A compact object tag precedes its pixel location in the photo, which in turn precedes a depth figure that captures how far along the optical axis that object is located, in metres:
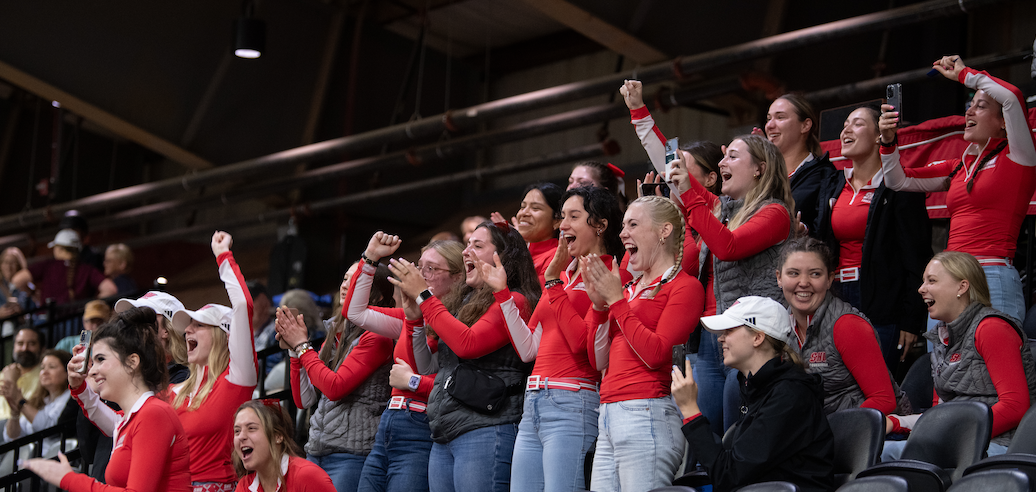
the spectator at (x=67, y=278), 16.95
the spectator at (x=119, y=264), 16.98
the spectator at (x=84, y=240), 17.42
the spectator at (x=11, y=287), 17.47
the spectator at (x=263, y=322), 13.28
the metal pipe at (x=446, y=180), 19.66
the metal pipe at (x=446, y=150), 17.31
